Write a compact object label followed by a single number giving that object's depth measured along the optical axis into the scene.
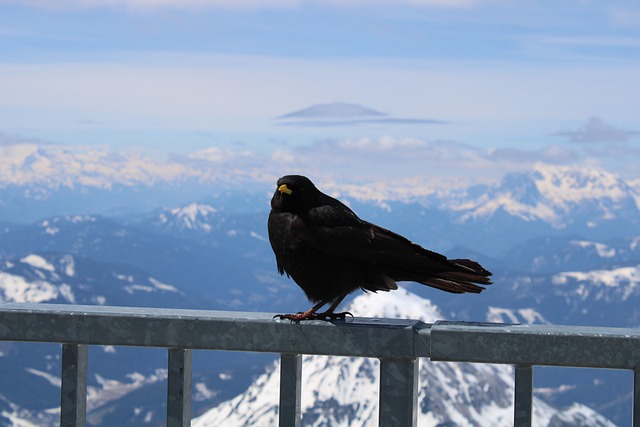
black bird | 4.01
